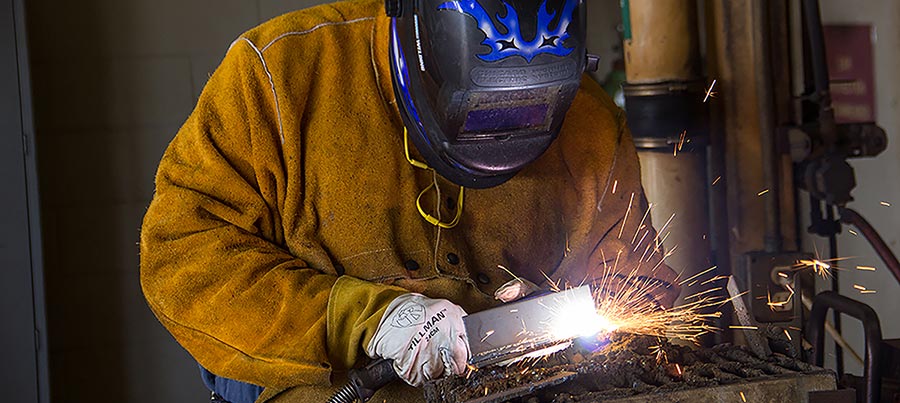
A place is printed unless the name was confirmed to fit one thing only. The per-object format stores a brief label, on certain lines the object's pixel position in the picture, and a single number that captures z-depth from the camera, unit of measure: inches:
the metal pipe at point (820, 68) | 113.3
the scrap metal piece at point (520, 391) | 60.7
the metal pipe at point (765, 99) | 118.8
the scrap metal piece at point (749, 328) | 69.6
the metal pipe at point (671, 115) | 118.1
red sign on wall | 143.1
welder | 68.6
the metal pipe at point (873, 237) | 110.2
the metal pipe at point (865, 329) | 77.6
